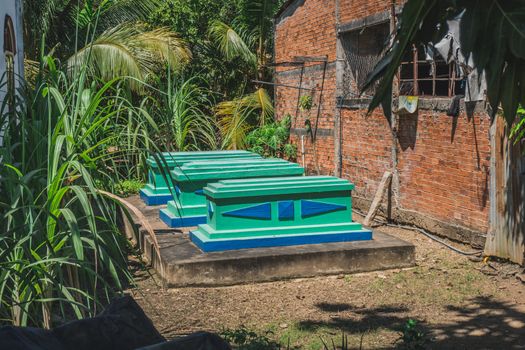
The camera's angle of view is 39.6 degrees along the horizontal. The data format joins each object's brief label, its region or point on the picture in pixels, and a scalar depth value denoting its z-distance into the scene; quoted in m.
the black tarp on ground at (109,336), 2.09
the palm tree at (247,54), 15.77
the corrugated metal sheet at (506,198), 7.93
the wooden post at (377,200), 10.34
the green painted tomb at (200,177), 9.11
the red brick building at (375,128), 8.93
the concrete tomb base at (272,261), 7.33
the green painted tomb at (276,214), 7.87
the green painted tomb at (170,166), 10.64
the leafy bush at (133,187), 12.57
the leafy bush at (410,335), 4.11
